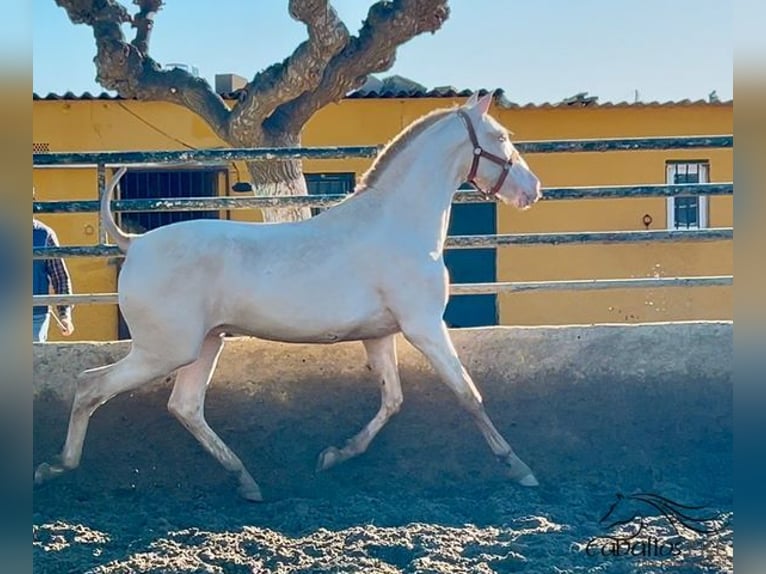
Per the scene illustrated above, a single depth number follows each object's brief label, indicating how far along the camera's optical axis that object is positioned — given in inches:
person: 253.1
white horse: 196.9
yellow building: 461.1
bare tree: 370.6
